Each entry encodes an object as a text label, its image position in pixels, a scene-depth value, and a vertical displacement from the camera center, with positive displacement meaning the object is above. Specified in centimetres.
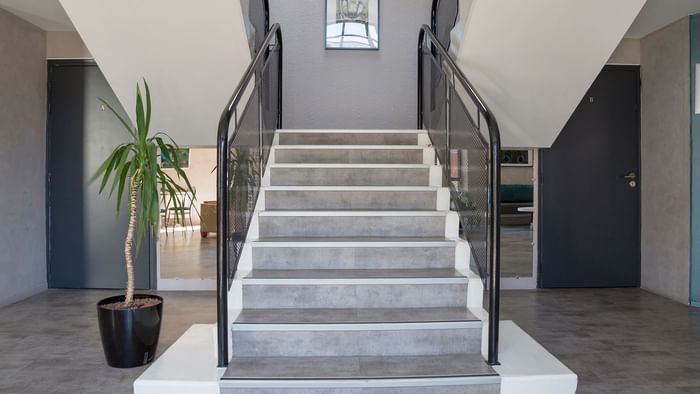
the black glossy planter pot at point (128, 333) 318 -87
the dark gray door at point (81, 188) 565 +1
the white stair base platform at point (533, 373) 256 -89
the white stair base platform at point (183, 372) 253 -90
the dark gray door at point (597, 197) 580 -9
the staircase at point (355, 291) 258 -59
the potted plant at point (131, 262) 318 -46
